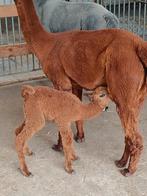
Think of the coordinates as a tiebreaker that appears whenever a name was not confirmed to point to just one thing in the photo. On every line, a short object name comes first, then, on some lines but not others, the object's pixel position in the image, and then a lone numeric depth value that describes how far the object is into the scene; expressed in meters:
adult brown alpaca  2.72
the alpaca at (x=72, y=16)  4.03
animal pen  4.62
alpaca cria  2.83
